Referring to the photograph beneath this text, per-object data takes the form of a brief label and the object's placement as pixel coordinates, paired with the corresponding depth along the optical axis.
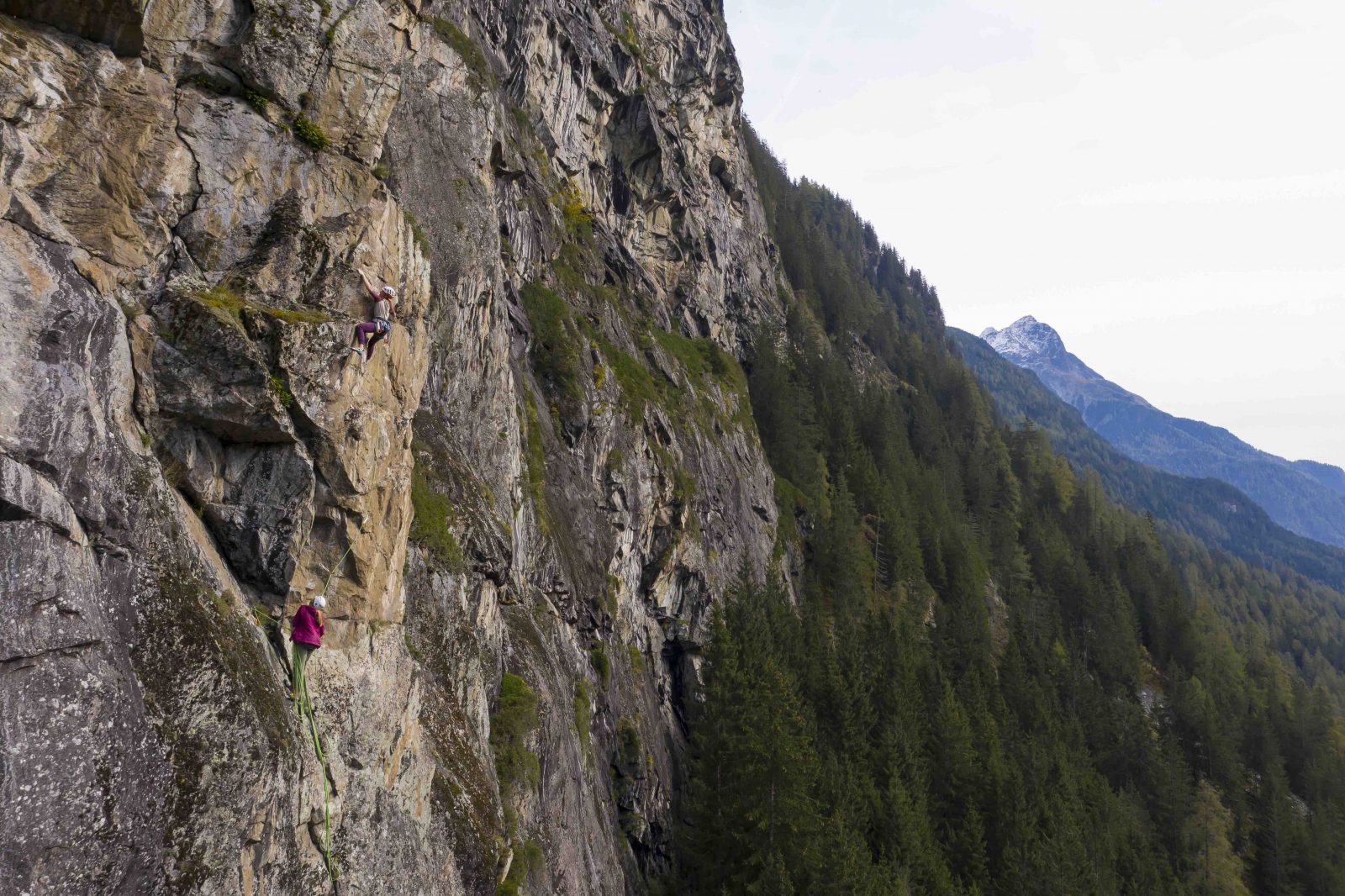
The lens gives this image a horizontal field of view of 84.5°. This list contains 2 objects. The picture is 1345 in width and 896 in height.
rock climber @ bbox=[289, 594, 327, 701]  12.05
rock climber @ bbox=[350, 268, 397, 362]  13.98
